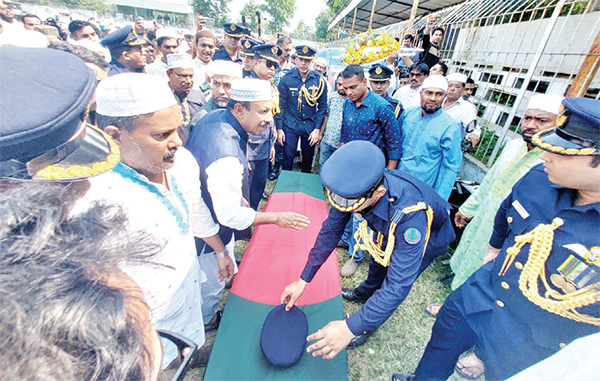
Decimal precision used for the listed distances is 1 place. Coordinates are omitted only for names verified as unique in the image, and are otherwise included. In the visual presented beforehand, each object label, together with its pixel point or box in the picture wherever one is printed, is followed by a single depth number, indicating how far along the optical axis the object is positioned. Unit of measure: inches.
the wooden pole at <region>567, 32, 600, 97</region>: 95.0
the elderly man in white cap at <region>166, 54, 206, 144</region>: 112.1
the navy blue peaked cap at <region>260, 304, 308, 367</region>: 59.0
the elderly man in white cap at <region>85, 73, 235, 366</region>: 43.3
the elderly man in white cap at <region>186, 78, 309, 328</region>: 65.7
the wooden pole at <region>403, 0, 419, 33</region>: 289.2
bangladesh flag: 59.3
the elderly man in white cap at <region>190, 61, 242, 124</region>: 117.8
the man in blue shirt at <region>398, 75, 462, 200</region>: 102.1
